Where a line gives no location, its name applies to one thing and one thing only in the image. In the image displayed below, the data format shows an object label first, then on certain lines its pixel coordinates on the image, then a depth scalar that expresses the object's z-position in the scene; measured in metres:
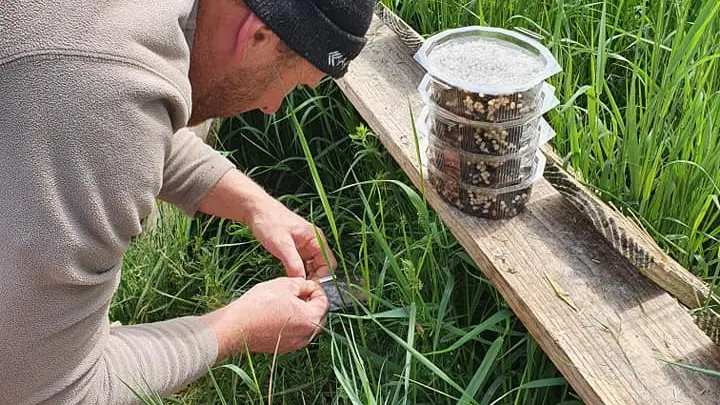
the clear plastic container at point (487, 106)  1.63
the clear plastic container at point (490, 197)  1.72
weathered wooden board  1.42
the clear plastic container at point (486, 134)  1.66
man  1.20
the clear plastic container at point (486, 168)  1.70
